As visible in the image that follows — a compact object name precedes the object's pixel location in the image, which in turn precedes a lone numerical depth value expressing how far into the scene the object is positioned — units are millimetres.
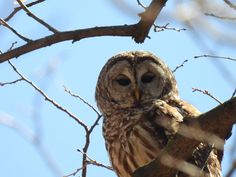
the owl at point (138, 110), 12250
